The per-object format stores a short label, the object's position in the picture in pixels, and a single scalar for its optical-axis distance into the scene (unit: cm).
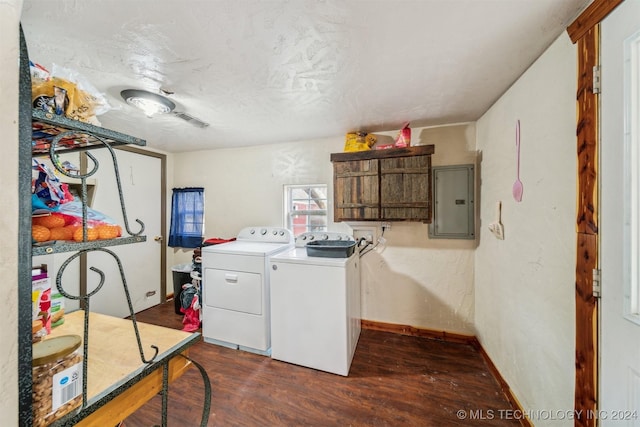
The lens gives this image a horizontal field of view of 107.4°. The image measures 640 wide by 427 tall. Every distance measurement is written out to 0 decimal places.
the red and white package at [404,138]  228
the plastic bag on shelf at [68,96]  54
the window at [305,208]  292
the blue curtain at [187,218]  340
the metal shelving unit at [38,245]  44
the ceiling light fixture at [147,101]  167
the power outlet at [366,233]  267
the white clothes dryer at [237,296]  224
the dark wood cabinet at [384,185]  224
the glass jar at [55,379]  48
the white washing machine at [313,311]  196
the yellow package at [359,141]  244
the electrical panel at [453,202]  233
